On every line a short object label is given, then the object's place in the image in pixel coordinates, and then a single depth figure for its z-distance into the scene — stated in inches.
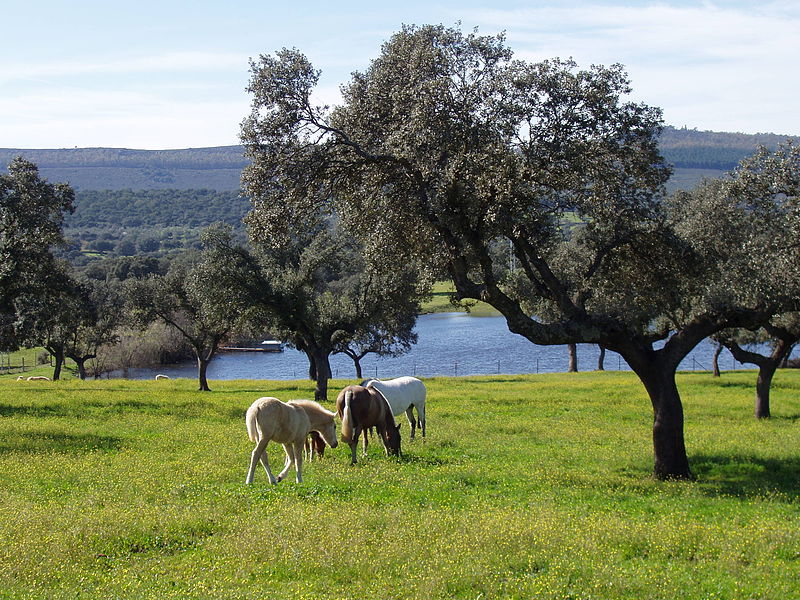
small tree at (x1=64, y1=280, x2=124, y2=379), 2689.5
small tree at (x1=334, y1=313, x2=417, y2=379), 2302.8
